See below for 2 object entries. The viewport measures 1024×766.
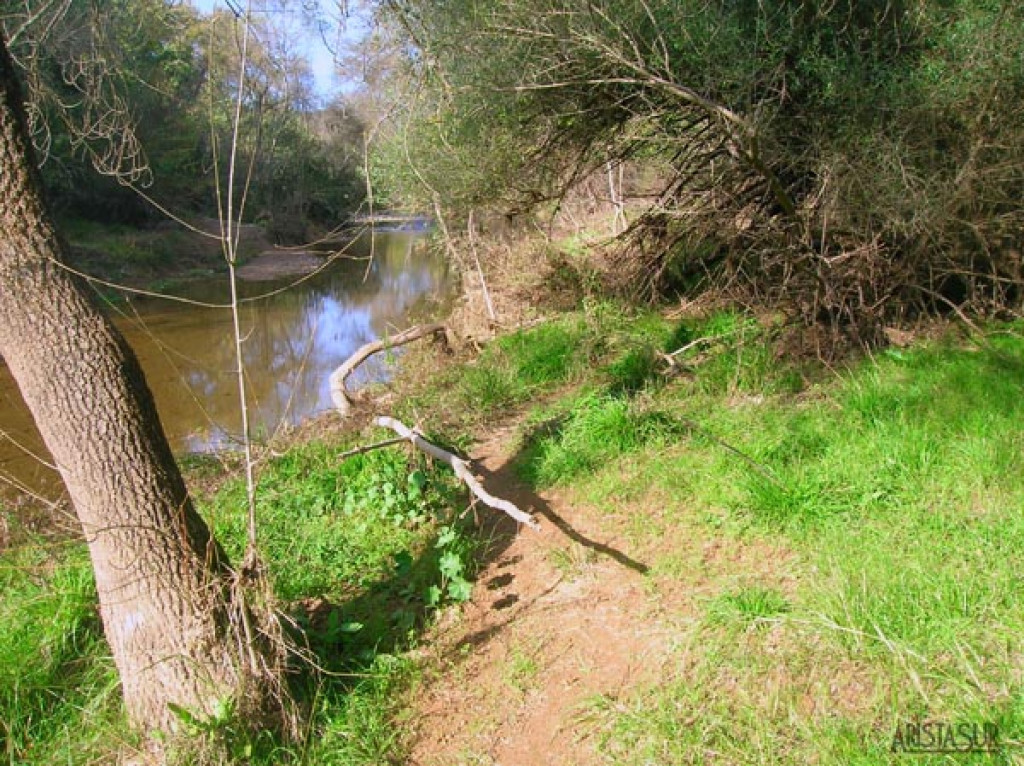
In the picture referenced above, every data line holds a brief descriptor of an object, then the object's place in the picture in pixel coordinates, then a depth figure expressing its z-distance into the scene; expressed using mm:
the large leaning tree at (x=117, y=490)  2730
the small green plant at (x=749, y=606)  2920
